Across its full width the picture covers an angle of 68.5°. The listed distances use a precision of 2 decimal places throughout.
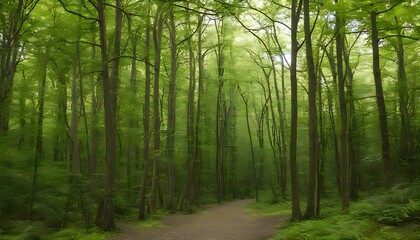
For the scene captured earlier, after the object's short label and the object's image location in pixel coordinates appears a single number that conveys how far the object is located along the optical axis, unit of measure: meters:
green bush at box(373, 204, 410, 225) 6.12
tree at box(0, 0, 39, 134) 10.98
